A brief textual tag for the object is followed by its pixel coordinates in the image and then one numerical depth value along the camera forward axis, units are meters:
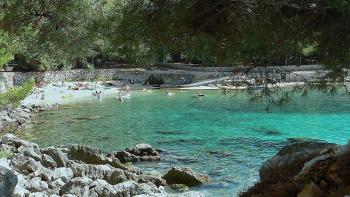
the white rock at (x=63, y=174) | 11.41
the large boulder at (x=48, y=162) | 13.21
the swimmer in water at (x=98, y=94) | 37.81
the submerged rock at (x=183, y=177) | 14.01
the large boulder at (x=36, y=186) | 9.96
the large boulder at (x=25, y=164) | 12.14
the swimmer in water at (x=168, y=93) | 39.28
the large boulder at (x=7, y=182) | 6.80
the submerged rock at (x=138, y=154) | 17.50
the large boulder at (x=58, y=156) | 13.66
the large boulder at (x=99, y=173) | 12.00
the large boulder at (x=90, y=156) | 15.03
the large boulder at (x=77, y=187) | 9.94
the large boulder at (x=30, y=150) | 13.52
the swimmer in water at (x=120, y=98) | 37.06
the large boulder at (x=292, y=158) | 6.05
